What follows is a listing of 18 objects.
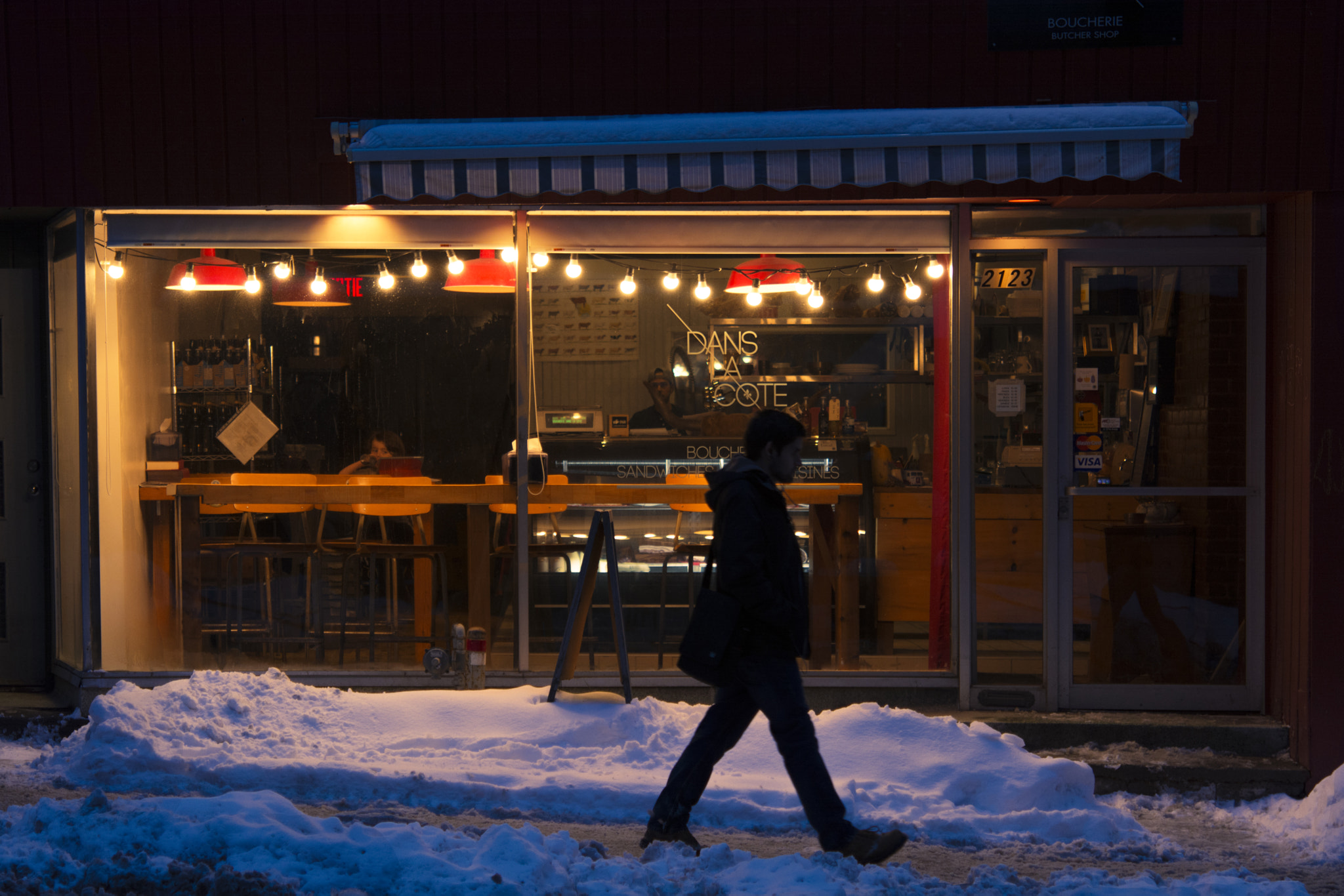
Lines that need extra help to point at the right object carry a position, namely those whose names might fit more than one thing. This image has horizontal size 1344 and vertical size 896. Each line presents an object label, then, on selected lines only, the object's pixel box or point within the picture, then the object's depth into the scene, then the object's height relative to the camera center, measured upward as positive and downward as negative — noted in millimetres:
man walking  8687 -998
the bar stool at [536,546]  14133 -1074
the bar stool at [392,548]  14383 -1097
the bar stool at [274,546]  14359 -1067
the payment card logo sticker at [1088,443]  13336 -452
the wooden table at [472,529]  14266 -980
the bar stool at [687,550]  14672 -1145
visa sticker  13320 -568
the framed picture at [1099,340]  13328 +139
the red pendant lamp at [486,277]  14195 +589
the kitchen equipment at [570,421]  14602 -318
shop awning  11469 +1099
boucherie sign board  12570 +1865
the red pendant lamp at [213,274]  14141 +634
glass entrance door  13203 -700
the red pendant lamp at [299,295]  14183 +494
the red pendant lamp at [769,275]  14219 +585
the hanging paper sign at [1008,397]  13344 -184
